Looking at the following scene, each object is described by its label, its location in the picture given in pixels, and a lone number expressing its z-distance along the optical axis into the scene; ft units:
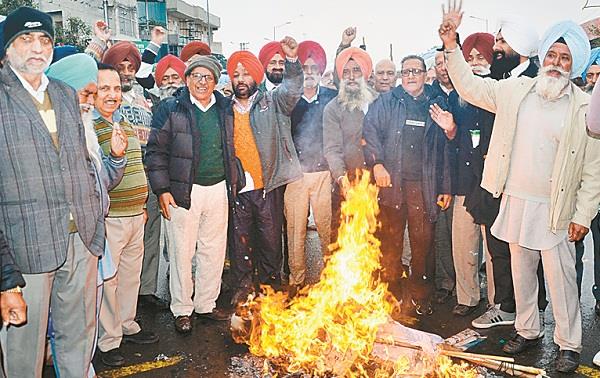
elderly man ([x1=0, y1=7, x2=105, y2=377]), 11.81
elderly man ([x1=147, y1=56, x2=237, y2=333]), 18.51
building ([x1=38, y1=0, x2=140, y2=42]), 115.65
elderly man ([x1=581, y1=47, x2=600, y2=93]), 22.08
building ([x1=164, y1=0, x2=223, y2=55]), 213.66
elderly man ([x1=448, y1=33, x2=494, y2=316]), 19.29
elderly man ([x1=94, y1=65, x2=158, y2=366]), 16.14
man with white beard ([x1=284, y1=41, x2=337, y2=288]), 22.29
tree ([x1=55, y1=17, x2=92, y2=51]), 103.04
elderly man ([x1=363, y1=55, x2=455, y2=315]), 20.03
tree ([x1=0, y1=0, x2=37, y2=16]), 79.91
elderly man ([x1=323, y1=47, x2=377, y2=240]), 22.00
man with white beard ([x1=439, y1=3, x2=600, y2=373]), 15.16
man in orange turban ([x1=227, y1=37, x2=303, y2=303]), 20.01
